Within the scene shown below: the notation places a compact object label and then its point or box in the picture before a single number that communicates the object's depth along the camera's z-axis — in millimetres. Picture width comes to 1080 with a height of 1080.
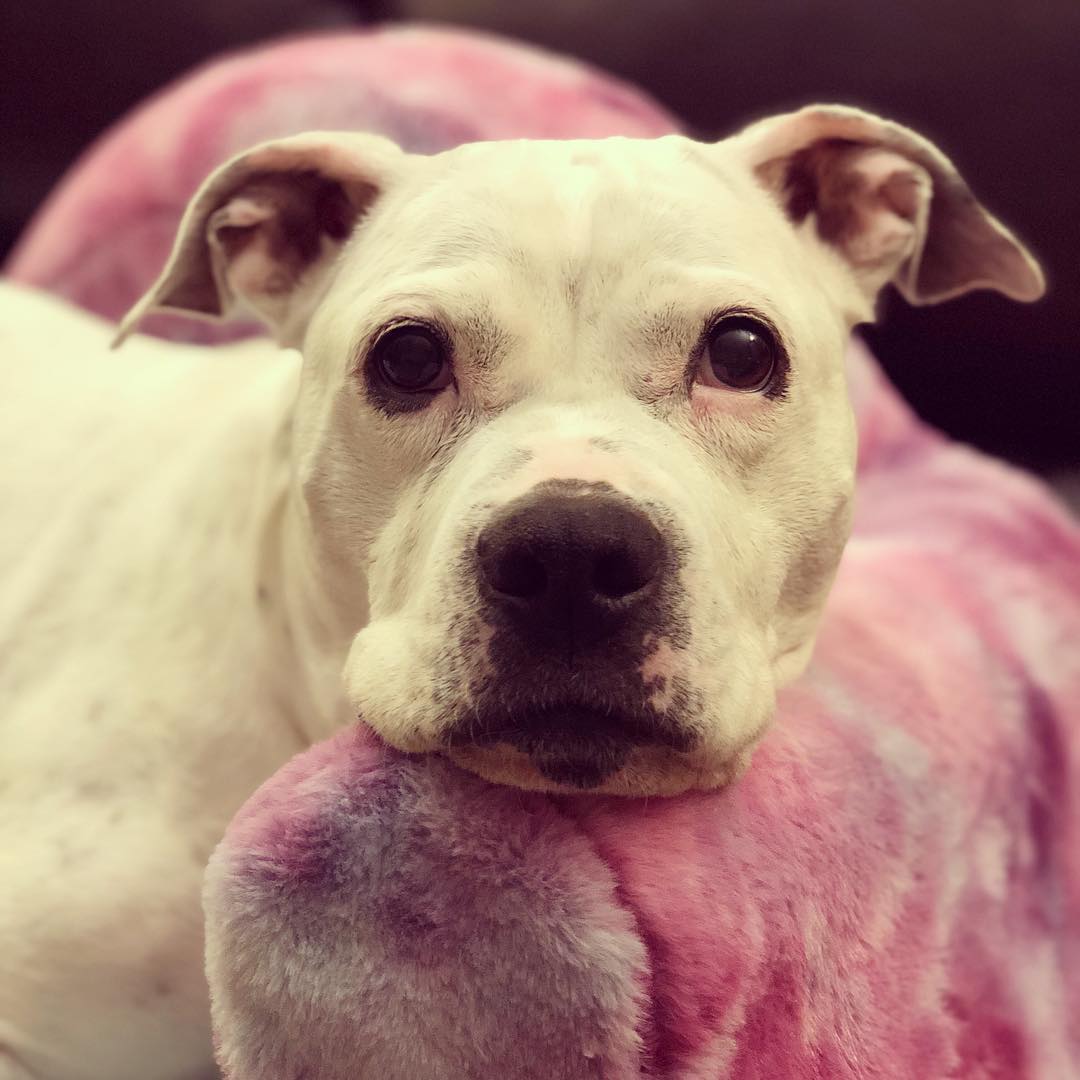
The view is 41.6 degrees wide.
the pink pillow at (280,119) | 563
